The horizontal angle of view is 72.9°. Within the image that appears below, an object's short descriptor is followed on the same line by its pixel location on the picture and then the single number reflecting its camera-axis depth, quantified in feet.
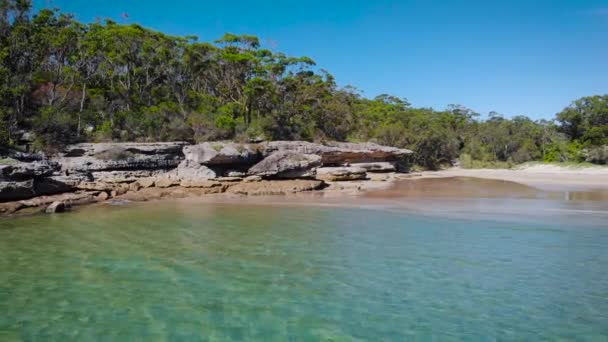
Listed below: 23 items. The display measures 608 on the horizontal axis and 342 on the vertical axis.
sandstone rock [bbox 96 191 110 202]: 67.14
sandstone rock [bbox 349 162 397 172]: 125.10
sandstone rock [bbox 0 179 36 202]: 58.34
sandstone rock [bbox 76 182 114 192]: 71.20
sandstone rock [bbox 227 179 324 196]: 78.07
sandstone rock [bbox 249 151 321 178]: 86.69
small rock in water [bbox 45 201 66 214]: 56.57
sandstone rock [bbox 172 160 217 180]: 83.35
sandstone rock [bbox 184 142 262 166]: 82.94
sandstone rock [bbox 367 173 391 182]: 111.30
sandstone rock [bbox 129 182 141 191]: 73.61
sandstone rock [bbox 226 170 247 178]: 86.22
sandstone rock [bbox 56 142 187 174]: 75.61
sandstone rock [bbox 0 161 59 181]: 58.59
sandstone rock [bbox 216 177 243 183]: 82.84
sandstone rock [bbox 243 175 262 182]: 84.89
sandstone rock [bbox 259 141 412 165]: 97.19
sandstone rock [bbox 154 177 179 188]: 76.64
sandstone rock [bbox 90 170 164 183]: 75.72
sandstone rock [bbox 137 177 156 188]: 76.02
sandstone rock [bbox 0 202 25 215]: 55.42
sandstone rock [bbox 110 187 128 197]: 70.26
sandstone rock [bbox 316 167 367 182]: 97.50
